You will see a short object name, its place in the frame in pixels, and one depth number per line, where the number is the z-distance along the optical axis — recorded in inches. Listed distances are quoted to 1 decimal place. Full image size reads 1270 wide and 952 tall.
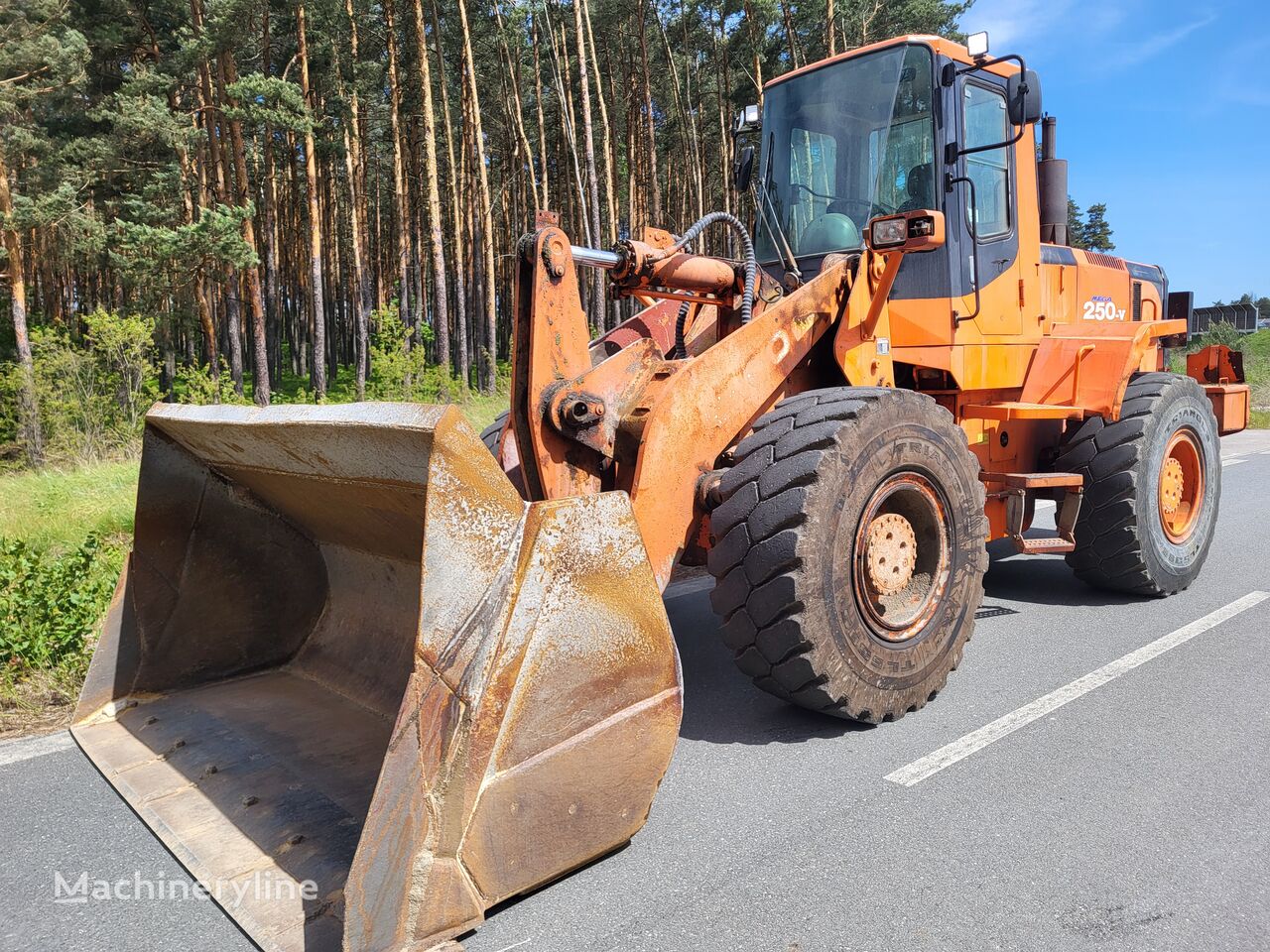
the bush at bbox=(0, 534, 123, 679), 173.2
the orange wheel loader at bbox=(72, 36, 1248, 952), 95.3
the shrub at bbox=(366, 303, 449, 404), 703.1
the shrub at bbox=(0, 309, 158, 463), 677.3
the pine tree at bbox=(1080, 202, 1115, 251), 2349.9
